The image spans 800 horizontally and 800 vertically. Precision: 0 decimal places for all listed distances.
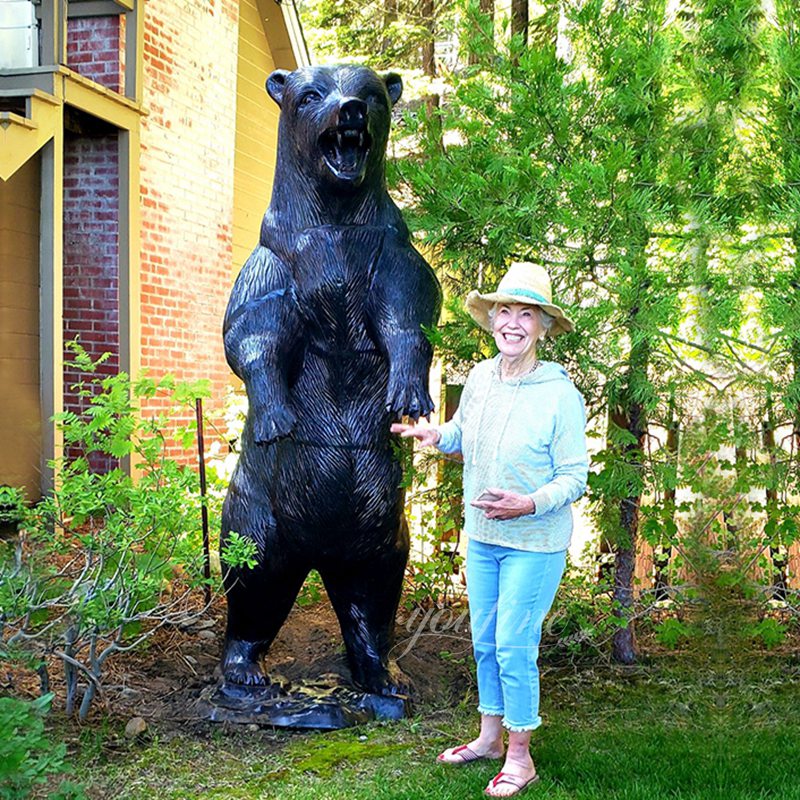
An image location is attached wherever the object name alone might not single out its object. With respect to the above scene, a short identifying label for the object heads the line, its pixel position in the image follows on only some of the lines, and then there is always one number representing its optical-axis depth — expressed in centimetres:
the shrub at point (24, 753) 243
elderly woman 286
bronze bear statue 350
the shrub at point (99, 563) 336
